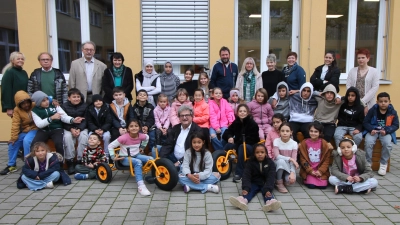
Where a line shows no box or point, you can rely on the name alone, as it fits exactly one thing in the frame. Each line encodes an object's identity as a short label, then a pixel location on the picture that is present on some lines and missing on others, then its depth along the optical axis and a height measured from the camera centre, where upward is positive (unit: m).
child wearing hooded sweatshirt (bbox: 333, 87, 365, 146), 5.55 -0.66
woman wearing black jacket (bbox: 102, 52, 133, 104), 6.21 -0.03
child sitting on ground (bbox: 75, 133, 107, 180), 5.27 -1.24
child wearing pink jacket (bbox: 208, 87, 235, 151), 5.86 -0.64
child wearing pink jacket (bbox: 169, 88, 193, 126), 5.86 -0.45
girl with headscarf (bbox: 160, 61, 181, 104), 6.52 -0.13
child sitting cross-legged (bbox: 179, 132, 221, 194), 4.68 -1.23
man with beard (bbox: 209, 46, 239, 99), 6.53 +0.01
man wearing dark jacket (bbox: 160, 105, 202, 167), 5.19 -0.91
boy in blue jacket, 5.47 -0.79
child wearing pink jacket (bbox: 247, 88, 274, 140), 5.79 -0.58
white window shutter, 7.37 +0.96
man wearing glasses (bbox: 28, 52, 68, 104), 5.89 -0.08
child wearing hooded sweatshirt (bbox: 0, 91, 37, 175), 5.51 -0.82
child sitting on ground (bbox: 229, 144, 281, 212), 4.41 -1.28
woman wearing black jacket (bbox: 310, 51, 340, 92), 6.08 +0.00
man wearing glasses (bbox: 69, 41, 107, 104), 6.23 +0.05
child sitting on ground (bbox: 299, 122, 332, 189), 4.89 -1.17
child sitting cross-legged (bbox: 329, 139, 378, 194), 4.63 -1.29
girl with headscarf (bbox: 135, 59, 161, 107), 6.39 -0.13
